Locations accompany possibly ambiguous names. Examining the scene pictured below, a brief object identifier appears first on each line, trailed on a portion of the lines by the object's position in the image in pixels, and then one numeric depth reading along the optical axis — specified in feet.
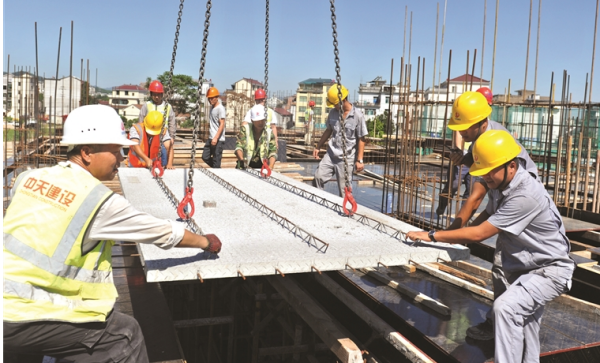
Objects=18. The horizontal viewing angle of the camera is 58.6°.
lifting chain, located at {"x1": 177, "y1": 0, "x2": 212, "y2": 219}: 14.55
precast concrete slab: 11.32
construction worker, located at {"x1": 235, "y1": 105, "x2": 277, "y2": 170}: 27.27
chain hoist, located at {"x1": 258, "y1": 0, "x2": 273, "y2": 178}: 25.50
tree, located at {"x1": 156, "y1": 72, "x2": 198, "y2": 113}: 221.05
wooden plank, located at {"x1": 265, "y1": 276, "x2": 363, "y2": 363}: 12.84
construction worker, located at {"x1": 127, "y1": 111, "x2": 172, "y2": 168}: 27.40
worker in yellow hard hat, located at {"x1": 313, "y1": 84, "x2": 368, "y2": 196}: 25.16
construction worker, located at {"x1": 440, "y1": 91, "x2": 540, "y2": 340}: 13.80
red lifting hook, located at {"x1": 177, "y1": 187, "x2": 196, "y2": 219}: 14.62
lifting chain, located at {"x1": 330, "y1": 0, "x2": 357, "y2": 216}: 16.52
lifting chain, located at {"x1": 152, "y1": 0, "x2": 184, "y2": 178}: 21.17
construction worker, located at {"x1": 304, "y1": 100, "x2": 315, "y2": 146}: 87.84
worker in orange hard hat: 32.17
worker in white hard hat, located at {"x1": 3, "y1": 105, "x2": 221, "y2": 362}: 8.46
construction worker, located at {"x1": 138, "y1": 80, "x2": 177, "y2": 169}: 28.25
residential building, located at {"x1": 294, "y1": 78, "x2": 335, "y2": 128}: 225.70
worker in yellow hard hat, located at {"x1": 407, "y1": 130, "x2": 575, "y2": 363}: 11.57
